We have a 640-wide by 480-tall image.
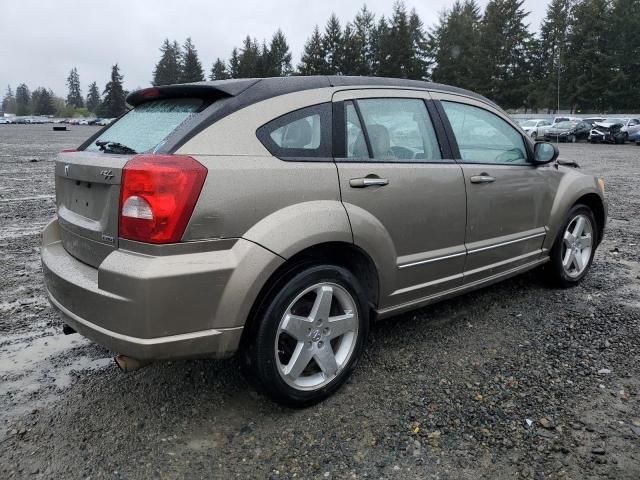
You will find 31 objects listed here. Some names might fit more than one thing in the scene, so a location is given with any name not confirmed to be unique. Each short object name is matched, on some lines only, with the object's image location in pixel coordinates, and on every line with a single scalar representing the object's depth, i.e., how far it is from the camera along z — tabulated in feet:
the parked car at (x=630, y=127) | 96.12
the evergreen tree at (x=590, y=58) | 176.86
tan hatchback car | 7.57
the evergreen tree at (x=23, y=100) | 472.03
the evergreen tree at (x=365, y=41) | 247.29
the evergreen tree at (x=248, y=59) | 275.49
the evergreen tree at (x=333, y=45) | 242.58
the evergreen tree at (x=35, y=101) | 452.30
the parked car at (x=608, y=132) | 99.76
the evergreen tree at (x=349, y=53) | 242.37
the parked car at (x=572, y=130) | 107.99
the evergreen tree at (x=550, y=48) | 191.11
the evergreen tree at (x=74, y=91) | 501.97
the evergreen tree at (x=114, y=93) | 321.32
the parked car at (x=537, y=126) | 107.76
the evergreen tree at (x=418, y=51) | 233.35
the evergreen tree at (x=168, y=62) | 345.41
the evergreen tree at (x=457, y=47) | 215.51
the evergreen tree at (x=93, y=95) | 482.69
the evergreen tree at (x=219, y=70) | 323.61
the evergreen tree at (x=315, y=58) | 243.60
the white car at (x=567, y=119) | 114.64
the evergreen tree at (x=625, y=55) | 171.94
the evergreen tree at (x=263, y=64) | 262.06
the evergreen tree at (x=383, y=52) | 234.17
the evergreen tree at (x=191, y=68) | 309.01
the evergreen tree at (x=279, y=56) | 276.00
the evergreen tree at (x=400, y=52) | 230.89
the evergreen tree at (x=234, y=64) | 293.72
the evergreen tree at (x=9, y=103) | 497.99
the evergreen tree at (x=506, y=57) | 208.23
